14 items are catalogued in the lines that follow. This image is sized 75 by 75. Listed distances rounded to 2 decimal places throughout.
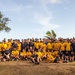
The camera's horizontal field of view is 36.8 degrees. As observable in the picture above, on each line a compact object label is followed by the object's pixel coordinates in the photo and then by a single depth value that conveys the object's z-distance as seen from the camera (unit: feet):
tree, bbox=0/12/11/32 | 53.80
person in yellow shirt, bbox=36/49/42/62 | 30.98
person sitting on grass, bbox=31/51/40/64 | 29.82
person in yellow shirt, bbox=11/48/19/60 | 32.71
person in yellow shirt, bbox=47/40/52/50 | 32.17
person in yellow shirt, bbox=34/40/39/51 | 32.43
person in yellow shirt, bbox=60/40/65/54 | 31.49
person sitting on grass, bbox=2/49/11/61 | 32.21
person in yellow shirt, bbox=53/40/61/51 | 31.68
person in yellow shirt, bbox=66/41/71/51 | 31.23
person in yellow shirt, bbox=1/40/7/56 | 32.81
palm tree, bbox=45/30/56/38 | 46.77
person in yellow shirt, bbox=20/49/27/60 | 32.30
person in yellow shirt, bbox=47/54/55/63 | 30.50
